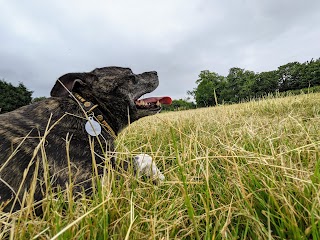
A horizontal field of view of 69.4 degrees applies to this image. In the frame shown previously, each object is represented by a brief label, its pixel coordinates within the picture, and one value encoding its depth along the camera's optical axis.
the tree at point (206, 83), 65.19
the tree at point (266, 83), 55.50
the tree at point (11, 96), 41.34
